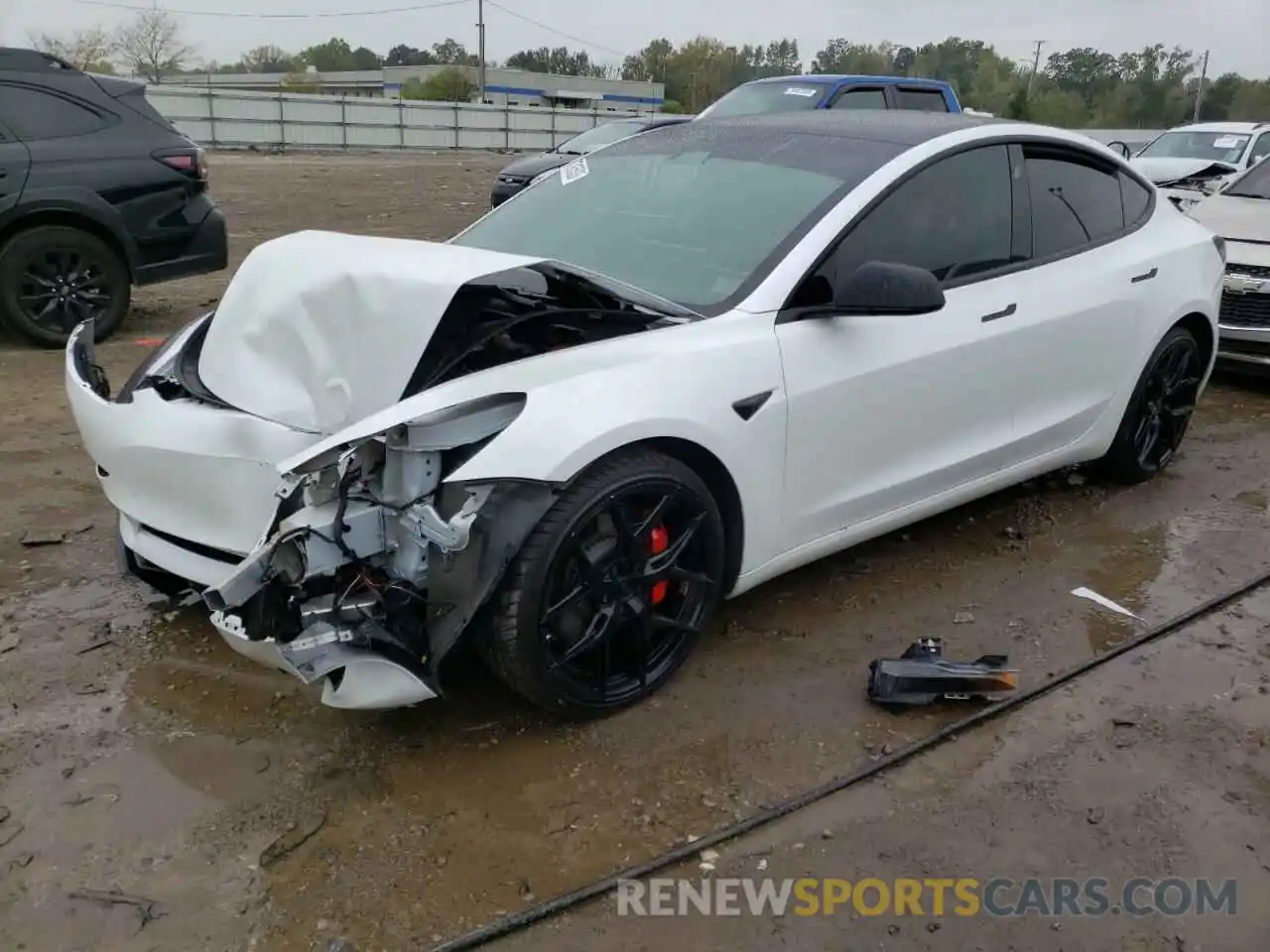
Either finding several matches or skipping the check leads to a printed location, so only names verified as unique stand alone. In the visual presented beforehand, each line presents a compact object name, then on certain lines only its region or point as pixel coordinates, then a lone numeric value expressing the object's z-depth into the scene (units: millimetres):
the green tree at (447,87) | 67375
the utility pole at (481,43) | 60469
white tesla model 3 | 2611
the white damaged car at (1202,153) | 11055
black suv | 6887
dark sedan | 13758
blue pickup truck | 9773
